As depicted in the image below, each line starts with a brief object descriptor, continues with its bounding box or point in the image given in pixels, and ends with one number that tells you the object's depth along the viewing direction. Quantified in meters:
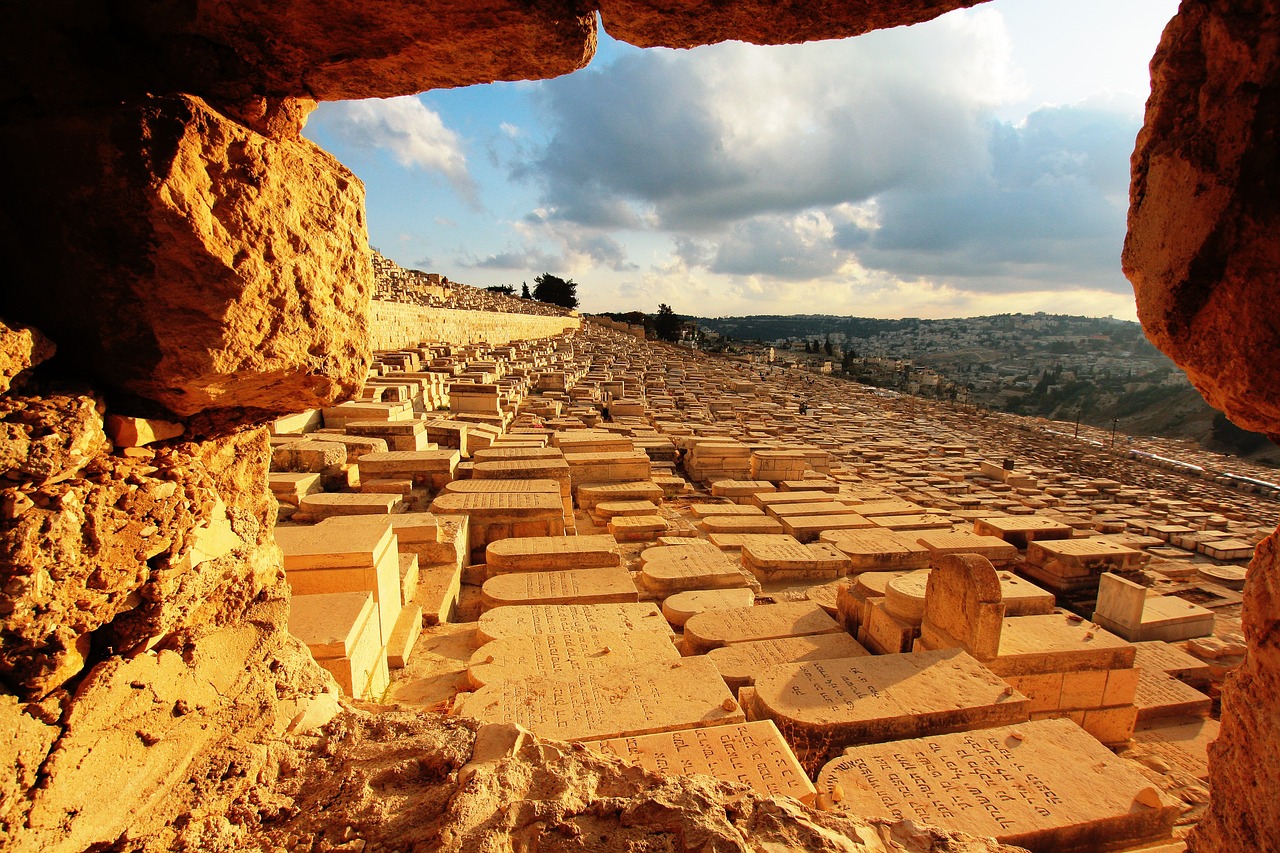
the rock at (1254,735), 1.55
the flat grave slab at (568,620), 4.14
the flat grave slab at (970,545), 6.30
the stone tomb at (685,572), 5.31
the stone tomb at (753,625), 4.46
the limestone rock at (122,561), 1.42
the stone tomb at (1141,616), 5.67
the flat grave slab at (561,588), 4.68
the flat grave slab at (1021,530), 7.18
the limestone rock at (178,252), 1.54
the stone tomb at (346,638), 2.88
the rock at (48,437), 1.42
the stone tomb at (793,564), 6.07
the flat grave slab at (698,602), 4.86
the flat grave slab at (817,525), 7.13
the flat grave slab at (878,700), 3.29
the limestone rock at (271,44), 1.62
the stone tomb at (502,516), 5.71
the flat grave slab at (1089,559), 6.42
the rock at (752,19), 1.61
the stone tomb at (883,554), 6.27
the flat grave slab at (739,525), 7.14
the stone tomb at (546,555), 5.23
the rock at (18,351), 1.45
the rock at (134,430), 1.71
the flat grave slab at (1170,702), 4.63
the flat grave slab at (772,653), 3.99
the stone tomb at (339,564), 3.51
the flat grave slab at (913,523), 7.67
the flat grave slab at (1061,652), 4.14
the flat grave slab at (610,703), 3.02
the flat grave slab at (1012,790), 2.67
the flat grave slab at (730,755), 2.60
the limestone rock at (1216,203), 1.27
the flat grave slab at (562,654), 3.55
